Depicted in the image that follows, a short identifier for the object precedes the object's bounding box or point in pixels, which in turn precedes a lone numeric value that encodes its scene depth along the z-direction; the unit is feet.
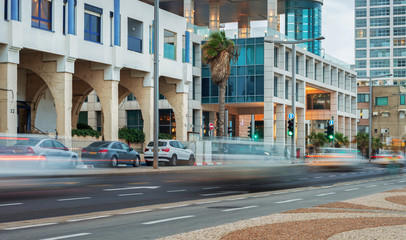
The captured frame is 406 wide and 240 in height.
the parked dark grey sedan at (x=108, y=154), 110.91
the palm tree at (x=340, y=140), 272.88
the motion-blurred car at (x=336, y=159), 144.56
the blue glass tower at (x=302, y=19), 245.86
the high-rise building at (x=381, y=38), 486.79
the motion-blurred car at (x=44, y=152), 79.47
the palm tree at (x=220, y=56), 172.65
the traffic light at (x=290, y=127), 145.18
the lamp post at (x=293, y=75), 157.15
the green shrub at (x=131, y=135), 163.32
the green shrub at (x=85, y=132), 146.92
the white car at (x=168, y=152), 130.52
